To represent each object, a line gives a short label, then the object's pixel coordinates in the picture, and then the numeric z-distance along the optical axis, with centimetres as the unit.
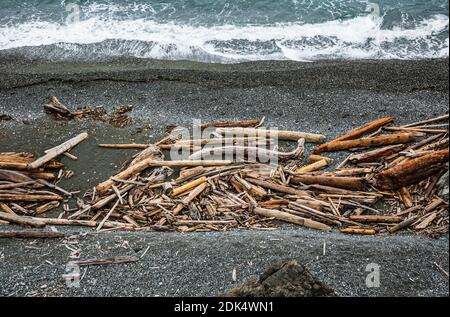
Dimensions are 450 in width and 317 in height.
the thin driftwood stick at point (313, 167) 1014
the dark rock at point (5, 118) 1398
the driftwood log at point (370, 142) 1039
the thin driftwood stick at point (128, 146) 1174
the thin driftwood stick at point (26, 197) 965
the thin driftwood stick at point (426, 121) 1131
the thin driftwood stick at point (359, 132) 1101
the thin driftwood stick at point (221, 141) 1110
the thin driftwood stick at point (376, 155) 1003
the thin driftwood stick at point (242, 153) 1049
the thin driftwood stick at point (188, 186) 948
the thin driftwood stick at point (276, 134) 1162
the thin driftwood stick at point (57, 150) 1066
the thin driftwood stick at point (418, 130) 1060
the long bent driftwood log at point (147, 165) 998
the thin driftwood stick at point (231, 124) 1225
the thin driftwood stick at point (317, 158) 1053
